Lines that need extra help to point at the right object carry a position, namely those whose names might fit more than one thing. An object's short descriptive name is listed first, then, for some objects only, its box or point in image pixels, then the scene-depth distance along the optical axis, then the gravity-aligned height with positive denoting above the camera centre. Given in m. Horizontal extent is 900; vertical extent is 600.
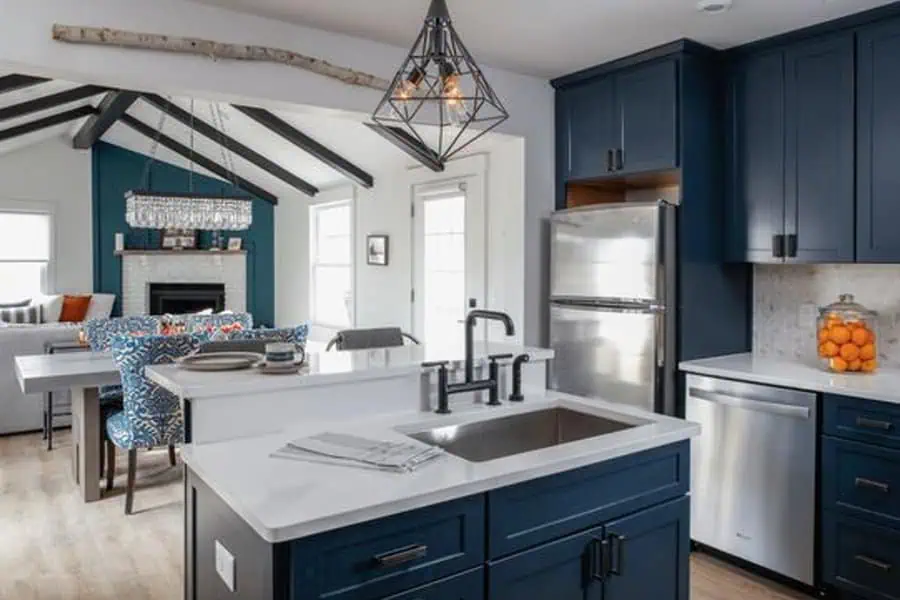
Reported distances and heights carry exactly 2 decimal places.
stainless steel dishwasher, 2.91 -0.83
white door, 5.27 +0.25
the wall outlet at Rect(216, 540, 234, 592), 1.54 -0.63
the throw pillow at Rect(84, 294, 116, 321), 8.14 -0.23
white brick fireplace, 8.76 +0.20
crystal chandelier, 5.66 +0.64
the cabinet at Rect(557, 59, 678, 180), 3.45 +0.89
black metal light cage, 1.74 +0.55
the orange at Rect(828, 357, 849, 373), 3.10 -0.34
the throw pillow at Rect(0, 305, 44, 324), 7.65 -0.31
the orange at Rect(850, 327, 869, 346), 3.06 -0.21
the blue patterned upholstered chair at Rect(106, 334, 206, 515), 3.64 -0.61
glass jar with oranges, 3.07 -0.23
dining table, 3.67 -0.53
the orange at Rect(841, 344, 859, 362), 3.08 -0.28
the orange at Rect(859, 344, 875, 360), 3.07 -0.28
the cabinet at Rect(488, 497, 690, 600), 1.65 -0.71
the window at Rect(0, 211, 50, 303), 8.21 +0.39
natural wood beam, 2.62 +0.99
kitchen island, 1.38 -0.54
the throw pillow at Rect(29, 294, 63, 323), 7.89 -0.23
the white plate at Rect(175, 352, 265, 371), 2.16 -0.24
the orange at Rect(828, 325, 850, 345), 3.08 -0.21
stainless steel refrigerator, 3.32 -0.07
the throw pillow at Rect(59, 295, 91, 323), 7.93 -0.26
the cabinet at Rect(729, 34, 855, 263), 3.05 +0.63
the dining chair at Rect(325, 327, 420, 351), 3.86 -0.29
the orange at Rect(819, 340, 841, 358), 3.11 -0.28
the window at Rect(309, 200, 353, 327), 7.51 +0.28
